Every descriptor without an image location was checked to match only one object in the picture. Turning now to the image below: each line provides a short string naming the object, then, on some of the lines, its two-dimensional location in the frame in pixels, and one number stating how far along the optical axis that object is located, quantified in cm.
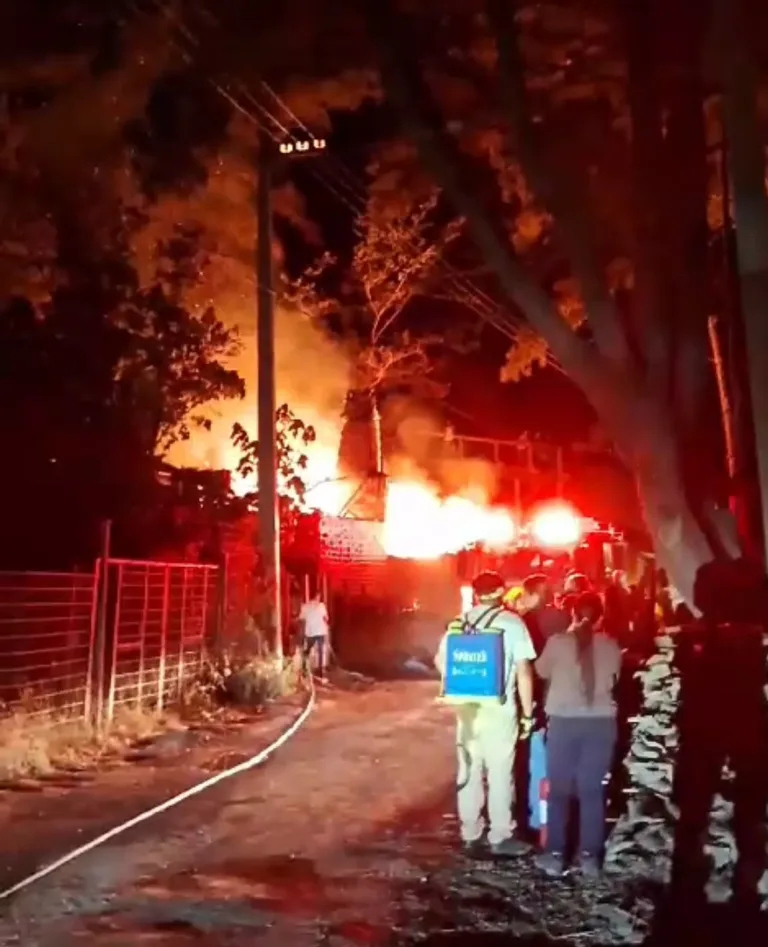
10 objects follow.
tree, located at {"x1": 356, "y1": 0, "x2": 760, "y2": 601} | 984
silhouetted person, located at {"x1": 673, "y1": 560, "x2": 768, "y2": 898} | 739
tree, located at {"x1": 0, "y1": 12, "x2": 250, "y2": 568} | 1670
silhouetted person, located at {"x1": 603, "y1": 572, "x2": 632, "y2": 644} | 1349
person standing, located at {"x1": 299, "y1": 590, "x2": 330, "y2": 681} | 2233
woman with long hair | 778
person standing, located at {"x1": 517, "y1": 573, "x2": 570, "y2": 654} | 959
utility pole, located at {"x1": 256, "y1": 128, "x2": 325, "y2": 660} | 1895
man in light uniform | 830
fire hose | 788
